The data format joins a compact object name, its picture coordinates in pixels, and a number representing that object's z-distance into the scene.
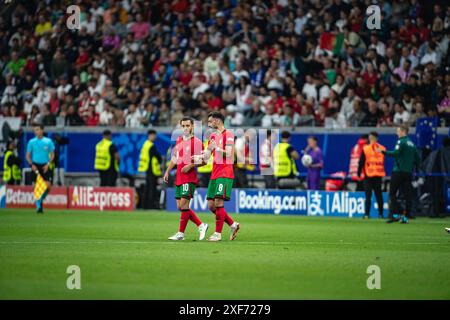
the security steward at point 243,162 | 29.78
